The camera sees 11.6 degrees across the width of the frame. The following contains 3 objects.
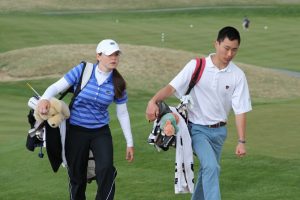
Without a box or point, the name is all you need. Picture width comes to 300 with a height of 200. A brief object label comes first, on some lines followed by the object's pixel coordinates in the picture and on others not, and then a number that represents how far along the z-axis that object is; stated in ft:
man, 49.99
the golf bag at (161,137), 50.77
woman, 51.05
